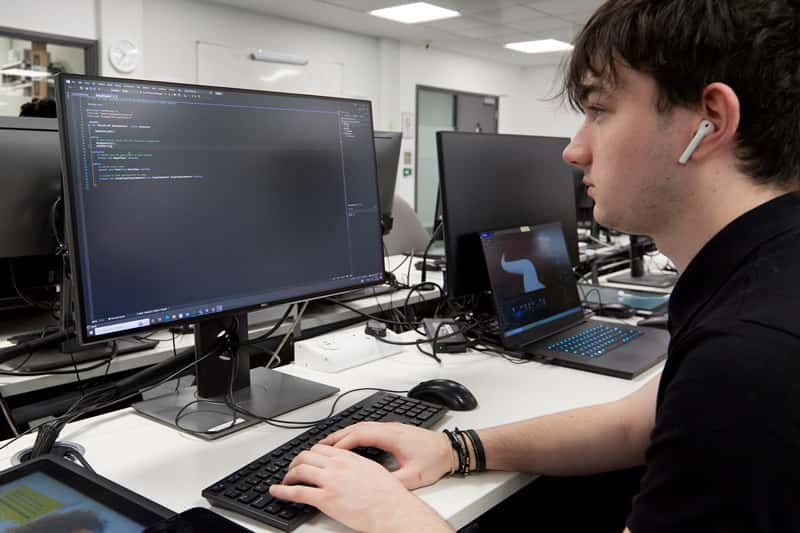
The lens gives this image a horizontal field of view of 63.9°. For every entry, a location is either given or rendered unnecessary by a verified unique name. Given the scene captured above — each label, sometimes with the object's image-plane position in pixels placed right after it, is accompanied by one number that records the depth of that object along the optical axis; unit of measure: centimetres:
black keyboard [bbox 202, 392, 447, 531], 77
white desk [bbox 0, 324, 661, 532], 85
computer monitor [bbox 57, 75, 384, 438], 91
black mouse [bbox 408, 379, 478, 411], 113
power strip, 137
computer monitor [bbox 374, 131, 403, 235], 209
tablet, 72
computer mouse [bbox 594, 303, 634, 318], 185
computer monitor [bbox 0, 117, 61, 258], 131
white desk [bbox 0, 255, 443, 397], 127
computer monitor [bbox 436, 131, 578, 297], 150
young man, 52
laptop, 141
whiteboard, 547
